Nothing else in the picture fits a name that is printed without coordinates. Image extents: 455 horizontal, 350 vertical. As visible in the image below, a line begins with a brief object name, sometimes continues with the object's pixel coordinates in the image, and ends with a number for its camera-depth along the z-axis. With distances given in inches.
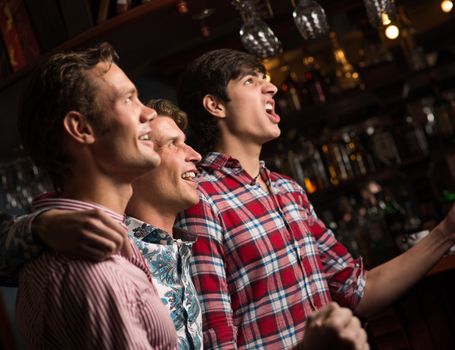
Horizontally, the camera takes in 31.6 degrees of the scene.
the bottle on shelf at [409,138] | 162.1
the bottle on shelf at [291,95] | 171.9
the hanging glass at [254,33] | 98.1
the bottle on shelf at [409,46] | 167.8
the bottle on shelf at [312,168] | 168.9
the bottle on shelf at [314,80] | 169.5
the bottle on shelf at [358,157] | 167.9
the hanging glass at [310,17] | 94.4
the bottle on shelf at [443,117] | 164.1
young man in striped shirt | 49.0
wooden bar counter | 95.7
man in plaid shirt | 81.2
